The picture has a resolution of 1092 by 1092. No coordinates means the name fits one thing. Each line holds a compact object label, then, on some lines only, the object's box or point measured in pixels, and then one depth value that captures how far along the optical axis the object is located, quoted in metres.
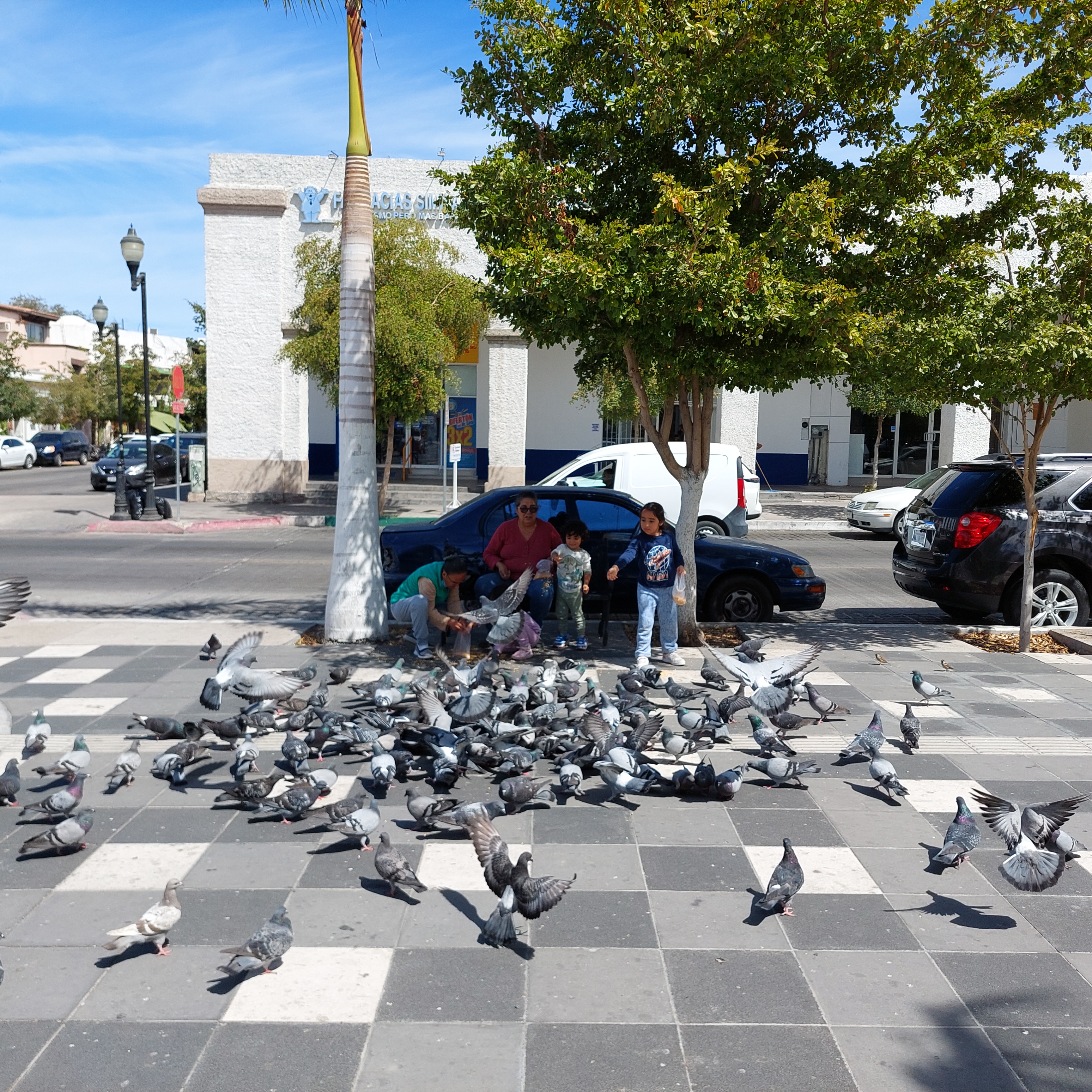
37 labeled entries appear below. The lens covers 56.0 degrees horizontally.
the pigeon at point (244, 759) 5.90
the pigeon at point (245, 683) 7.09
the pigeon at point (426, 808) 5.30
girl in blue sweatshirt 9.04
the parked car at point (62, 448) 47.12
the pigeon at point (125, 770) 5.87
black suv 10.60
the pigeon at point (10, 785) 5.59
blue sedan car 10.61
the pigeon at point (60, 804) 5.23
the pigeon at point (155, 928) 4.03
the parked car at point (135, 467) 29.78
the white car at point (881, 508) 21.23
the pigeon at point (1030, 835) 4.54
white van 17.16
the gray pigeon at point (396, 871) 4.57
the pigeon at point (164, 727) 6.62
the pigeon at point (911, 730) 6.73
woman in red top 9.62
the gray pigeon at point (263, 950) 3.85
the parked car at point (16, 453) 42.28
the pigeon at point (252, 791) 5.57
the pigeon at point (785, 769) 6.05
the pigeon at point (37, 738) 6.34
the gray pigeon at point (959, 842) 4.94
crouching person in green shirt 9.14
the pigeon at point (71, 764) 5.87
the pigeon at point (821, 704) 7.29
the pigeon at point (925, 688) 7.80
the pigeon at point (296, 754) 5.90
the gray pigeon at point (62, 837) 4.91
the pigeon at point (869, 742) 6.12
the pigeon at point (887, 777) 5.88
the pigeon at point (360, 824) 5.03
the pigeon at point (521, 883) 4.29
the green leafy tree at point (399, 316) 21.23
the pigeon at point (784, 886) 4.43
